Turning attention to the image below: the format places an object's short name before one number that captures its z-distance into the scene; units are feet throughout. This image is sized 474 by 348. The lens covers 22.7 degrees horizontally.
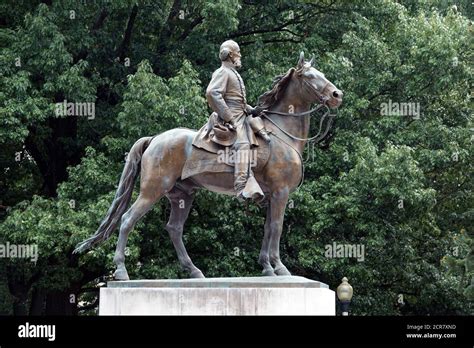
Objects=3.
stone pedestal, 54.80
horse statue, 57.77
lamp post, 79.30
